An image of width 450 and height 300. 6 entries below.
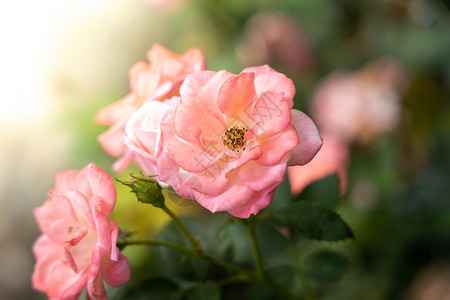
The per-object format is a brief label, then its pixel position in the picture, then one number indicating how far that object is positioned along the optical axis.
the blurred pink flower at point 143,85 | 0.32
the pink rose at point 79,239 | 0.29
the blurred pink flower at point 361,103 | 0.71
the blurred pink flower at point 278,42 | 0.81
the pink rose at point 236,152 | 0.28
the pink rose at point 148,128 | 0.29
